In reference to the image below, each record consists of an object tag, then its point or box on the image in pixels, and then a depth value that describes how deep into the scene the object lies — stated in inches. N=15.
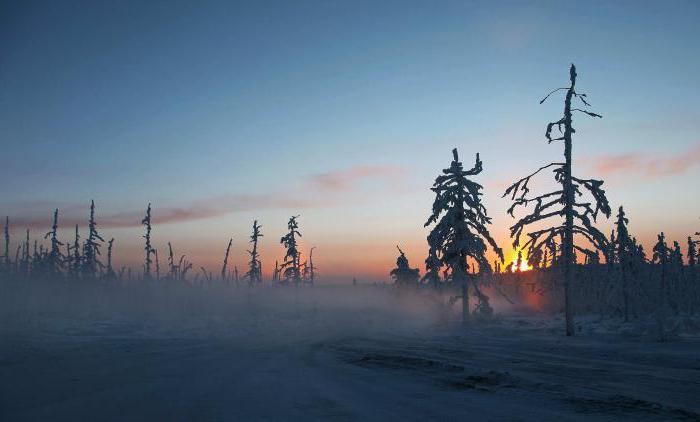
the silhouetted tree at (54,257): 2315.5
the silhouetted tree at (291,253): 2559.1
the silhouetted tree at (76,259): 2476.6
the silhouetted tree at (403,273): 2253.9
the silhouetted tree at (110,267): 2856.8
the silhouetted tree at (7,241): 2920.8
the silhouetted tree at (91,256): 2429.9
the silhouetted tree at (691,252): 2570.9
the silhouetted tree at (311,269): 3630.9
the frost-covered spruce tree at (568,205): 869.2
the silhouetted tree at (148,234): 2416.3
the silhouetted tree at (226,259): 2790.4
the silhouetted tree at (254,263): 2588.6
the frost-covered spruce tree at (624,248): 1638.8
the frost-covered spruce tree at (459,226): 1211.9
